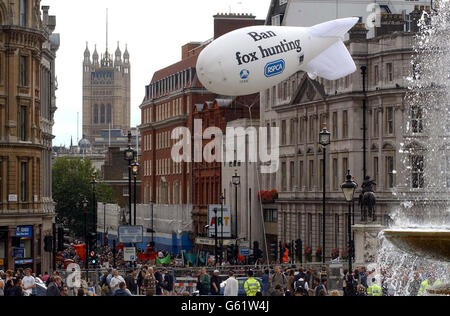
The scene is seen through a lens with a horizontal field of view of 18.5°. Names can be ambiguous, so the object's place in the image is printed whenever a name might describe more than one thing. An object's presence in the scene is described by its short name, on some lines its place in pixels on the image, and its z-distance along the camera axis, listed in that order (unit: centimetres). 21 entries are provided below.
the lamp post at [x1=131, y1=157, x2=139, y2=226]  5838
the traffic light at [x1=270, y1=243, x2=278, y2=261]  7706
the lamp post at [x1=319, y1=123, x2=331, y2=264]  4559
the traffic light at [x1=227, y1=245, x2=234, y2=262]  7978
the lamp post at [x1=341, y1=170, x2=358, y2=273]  4322
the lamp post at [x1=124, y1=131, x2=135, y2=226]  5574
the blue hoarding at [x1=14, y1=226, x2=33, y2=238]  6391
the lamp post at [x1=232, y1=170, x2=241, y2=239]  7843
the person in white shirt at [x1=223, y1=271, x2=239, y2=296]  3250
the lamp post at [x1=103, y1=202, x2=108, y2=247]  13225
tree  15662
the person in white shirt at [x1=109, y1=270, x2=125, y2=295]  3406
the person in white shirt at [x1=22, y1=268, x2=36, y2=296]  3422
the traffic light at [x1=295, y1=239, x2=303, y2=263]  7156
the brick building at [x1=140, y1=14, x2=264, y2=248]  12138
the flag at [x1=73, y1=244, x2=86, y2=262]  8246
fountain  2583
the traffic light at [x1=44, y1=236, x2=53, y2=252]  6105
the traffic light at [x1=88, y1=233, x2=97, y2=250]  6847
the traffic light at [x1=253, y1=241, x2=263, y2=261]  7864
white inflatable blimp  3791
